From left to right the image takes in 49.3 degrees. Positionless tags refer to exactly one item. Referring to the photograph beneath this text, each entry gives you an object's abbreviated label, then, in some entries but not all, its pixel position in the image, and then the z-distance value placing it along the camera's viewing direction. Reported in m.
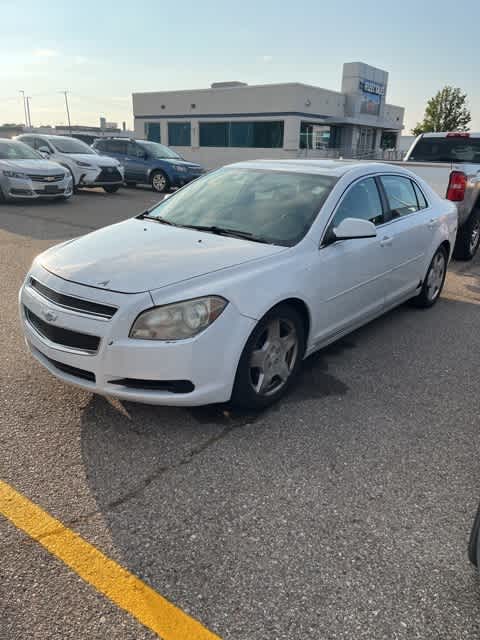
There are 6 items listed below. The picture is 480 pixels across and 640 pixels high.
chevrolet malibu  2.96
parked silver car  12.36
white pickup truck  7.77
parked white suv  15.32
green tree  47.62
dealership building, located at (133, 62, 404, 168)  31.64
